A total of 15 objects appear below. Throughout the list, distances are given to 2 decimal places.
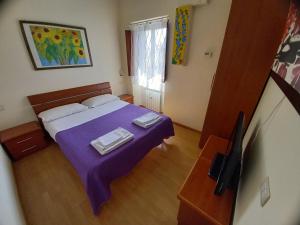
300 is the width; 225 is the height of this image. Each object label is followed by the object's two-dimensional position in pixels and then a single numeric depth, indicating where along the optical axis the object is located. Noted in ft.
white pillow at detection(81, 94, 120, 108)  9.23
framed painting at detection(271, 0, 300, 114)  1.95
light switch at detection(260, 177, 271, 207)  1.76
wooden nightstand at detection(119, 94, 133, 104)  11.63
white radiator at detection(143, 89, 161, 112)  11.01
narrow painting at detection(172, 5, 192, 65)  7.14
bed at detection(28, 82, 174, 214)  4.55
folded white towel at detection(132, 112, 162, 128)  6.48
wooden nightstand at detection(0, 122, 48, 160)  6.50
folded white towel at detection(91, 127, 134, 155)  4.95
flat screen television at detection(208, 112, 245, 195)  2.58
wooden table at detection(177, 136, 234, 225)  3.09
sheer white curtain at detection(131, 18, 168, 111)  8.97
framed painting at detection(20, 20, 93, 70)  7.16
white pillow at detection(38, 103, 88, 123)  7.37
